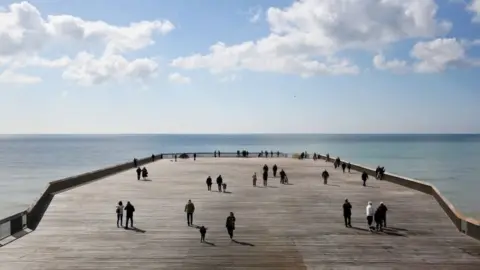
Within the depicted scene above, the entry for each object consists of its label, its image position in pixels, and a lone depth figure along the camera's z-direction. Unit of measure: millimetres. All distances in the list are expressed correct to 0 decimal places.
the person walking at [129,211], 23000
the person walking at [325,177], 38756
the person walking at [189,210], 23234
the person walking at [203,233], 20125
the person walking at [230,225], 20380
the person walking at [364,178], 37562
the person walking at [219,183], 34438
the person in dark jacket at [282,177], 39938
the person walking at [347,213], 23094
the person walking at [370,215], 22252
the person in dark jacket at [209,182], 35188
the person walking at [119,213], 23109
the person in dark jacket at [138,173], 42125
